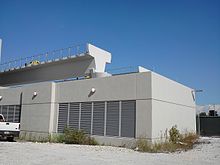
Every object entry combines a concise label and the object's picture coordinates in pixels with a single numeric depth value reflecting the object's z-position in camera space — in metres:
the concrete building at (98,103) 13.90
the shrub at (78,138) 14.93
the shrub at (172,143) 12.95
